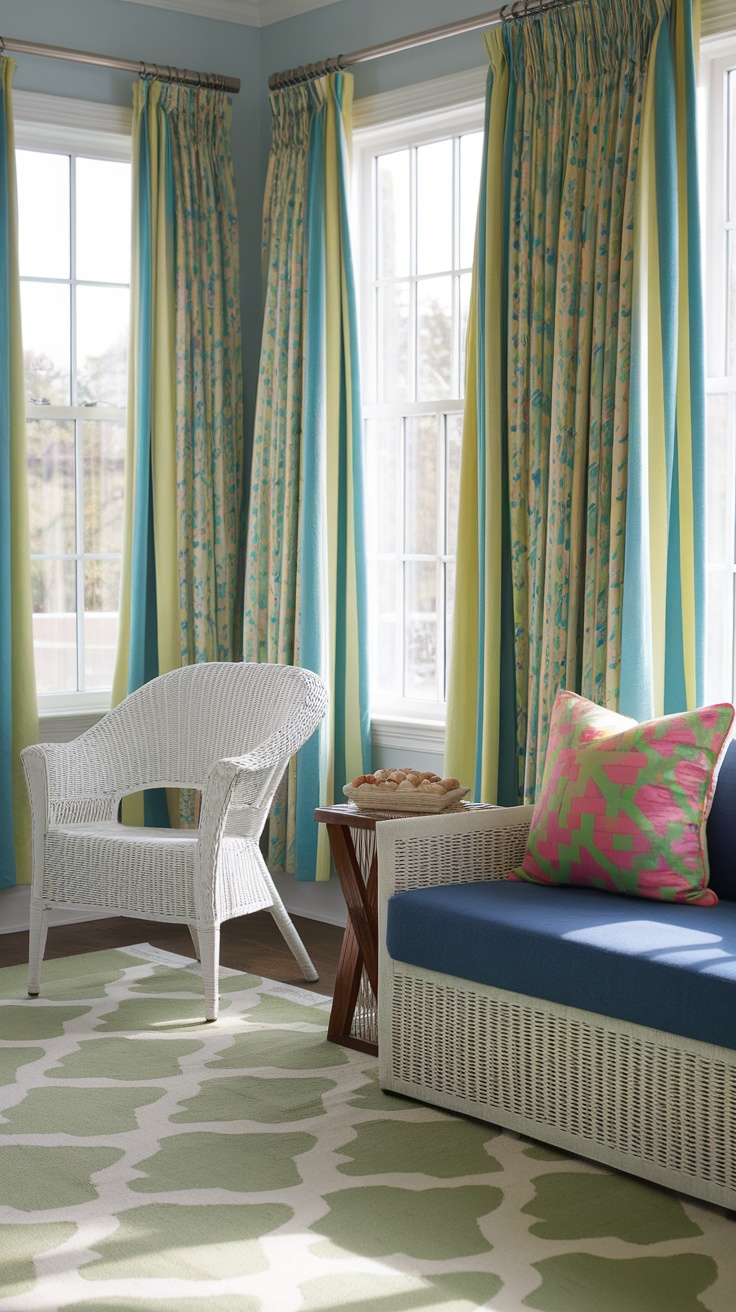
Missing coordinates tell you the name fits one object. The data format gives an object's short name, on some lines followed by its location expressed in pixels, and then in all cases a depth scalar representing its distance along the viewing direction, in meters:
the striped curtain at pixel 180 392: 4.99
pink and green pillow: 3.03
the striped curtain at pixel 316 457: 4.82
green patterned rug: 2.31
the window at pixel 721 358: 3.81
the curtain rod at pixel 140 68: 4.70
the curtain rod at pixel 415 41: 4.08
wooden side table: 3.52
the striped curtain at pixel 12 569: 4.64
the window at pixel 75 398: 4.98
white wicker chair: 3.75
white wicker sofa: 2.59
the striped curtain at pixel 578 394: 3.69
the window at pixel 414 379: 4.70
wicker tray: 3.47
